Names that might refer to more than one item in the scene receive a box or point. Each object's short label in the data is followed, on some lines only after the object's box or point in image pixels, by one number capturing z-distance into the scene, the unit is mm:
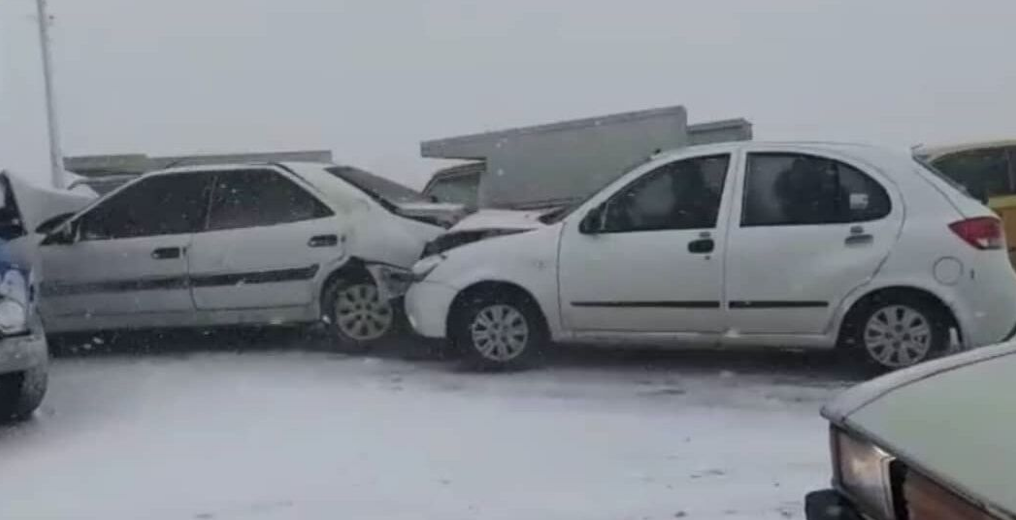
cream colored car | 2543
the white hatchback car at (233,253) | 9266
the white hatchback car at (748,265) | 7648
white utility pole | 23394
